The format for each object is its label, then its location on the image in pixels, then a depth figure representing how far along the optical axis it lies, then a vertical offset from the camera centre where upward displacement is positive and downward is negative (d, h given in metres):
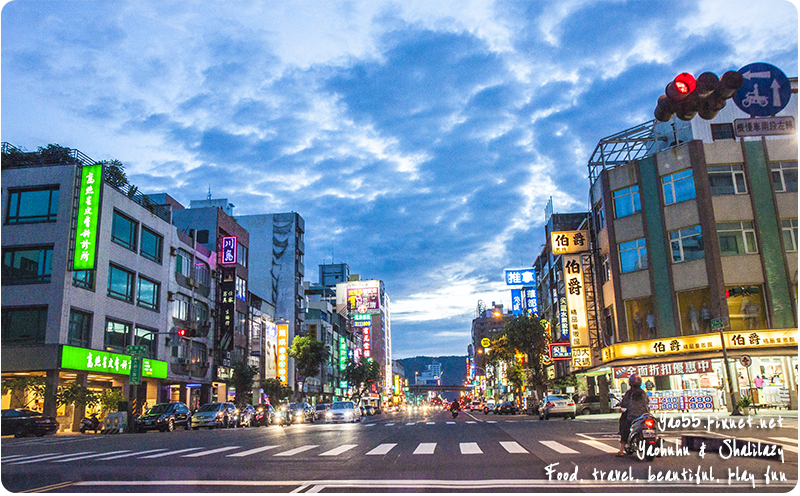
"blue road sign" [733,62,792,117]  11.30 +5.02
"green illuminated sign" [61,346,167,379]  37.81 +2.19
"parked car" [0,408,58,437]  30.77 -1.15
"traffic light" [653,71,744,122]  10.16 +4.50
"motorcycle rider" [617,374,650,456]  11.73 -0.47
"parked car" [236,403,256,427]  42.56 -1.59
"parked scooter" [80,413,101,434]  36.44 -1.53
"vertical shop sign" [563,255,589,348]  44.59 +5.63
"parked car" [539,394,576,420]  38.53 -1.50
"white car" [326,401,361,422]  41.44 -1.54
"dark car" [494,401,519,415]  60.56 -2.31
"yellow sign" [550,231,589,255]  45.03 +9.71
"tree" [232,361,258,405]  61.62 +1.23
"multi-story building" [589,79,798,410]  34.28 +6.46
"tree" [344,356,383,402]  116.81 +2.63
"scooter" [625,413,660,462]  11.22 -1.03
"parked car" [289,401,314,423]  49.09 -1.65
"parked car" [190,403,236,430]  38.28 -1.39
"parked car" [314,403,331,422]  54.41 -1.81
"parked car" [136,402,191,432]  35.22 -1.28
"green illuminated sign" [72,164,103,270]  38.28 +10.88
